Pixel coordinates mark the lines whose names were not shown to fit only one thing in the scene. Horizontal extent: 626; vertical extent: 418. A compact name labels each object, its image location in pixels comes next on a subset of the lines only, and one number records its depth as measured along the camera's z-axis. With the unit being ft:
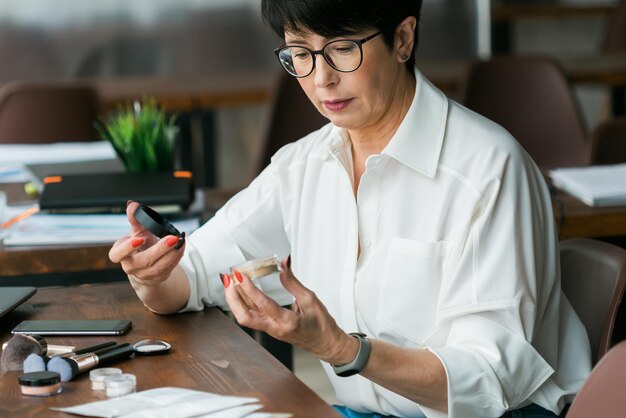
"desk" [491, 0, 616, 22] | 20.21
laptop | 6.65
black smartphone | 6.47
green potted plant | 9.27
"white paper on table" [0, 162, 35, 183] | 10.10
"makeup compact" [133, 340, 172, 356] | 6.16
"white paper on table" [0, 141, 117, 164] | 10.26
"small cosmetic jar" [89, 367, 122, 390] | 5.71
